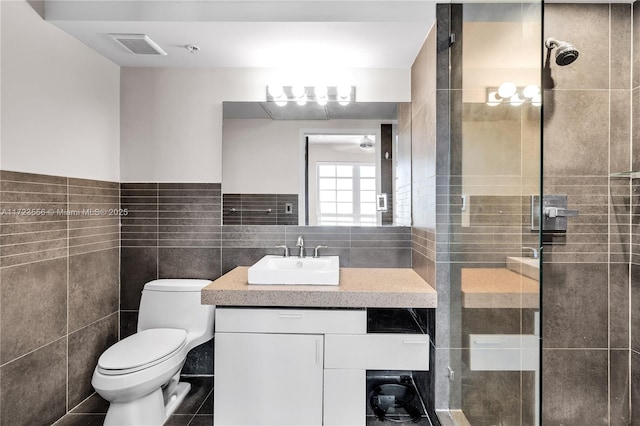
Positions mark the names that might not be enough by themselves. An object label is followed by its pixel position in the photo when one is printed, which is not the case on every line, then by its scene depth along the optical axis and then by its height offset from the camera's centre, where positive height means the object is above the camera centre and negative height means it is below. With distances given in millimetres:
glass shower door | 1127 -3
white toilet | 1738 -763
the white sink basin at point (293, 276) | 1954 -358
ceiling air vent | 2021 +1015
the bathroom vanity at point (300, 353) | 1852 -751
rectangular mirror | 2496 +348
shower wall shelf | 1706 +192
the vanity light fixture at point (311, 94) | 2463 +836
